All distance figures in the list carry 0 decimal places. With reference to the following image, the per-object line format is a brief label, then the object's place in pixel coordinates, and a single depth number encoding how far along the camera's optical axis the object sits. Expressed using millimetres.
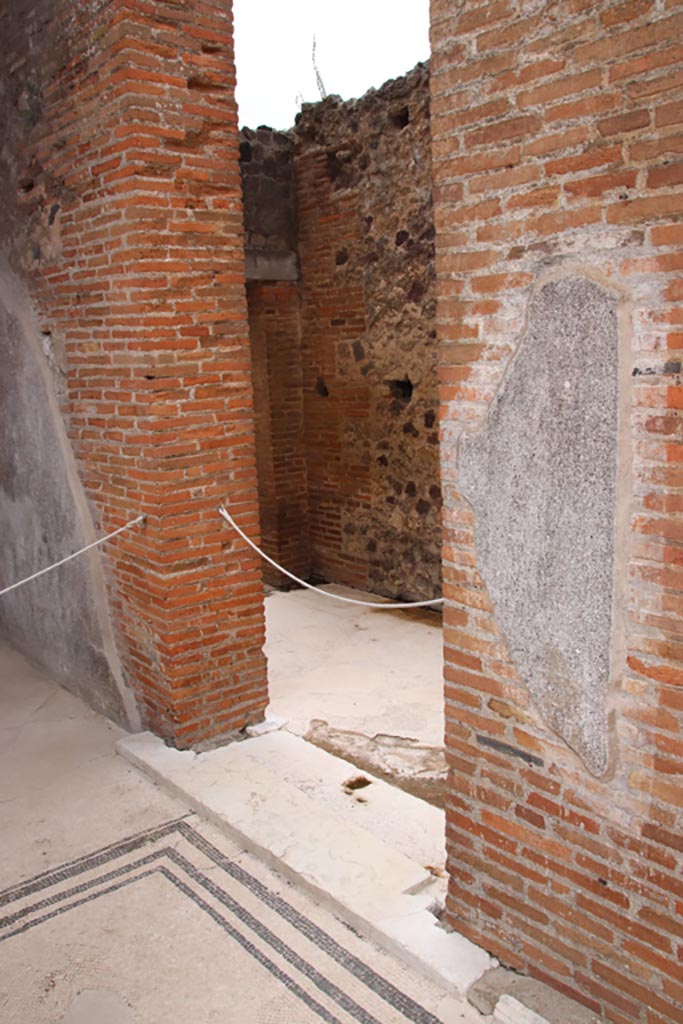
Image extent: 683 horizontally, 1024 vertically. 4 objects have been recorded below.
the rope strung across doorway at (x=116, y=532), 4180
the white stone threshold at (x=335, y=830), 2912
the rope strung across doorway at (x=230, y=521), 4288
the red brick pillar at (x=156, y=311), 3871
